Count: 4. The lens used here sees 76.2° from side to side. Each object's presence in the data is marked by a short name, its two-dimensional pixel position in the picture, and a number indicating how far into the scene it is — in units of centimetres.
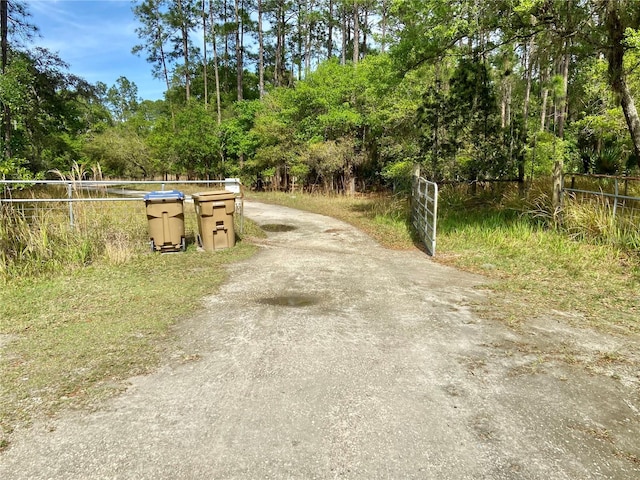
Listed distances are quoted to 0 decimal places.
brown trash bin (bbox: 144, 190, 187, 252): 779
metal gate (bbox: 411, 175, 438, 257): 829
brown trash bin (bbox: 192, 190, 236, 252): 816
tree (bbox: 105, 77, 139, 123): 7438
